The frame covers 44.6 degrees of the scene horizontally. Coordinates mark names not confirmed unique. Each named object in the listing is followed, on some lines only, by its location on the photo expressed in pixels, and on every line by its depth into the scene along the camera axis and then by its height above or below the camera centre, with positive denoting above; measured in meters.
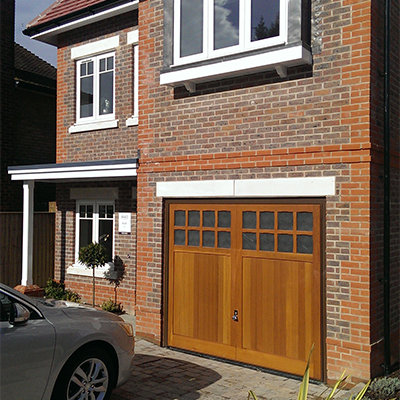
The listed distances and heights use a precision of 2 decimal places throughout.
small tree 10.20 -0.88
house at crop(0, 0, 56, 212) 13.26 +2.74
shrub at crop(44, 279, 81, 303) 11.32 -1.87
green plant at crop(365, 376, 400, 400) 5.24 -1.91
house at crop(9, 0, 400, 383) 6.16 +0.46
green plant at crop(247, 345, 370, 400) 4.24 -1.53
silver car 4.43 -1.37
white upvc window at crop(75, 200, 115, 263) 10.90 -0.25
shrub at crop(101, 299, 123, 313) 10.34 -1.99
